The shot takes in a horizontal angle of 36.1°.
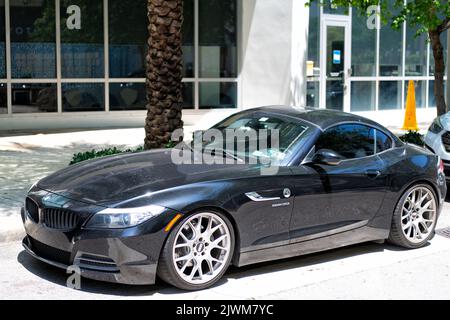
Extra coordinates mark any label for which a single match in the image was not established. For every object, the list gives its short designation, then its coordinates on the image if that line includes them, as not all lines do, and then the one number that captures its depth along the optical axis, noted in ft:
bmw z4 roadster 17.29
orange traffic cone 55.36
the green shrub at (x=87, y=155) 30.76
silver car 30.81
